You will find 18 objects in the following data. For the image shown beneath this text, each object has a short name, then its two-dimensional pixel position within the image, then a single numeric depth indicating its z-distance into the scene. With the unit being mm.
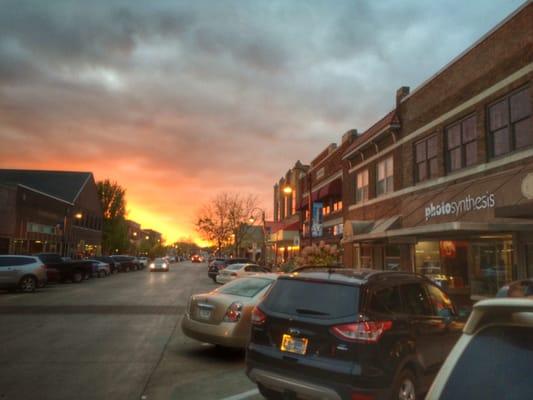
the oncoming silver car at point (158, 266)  50438
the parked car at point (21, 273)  21578
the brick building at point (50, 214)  44594
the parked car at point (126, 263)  50125
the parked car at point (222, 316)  8508
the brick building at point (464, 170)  13812
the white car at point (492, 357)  2312
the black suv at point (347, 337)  5137
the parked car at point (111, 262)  44812
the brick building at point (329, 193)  30516
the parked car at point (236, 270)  24897
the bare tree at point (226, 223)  70688
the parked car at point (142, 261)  59625
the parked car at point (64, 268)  27828
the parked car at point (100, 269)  36912
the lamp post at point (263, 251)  69662
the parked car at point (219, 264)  34500
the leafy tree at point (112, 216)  77562
